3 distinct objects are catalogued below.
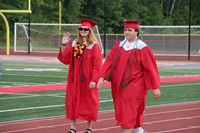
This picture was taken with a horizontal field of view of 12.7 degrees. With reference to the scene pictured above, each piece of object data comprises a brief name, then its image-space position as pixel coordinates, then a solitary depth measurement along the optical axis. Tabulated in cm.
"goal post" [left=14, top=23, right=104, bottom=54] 6560
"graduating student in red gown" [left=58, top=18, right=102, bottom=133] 1499
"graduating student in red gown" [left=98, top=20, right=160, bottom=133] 1273
